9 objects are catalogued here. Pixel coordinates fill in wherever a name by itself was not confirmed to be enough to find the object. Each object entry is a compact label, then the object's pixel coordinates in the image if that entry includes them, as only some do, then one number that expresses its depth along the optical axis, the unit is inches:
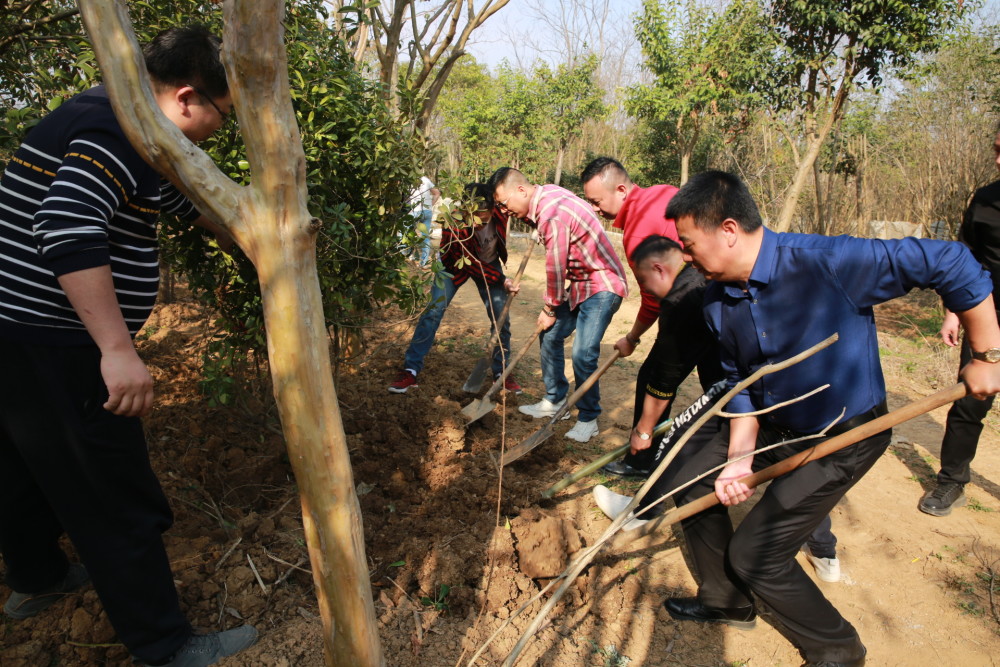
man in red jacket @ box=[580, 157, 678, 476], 140.7
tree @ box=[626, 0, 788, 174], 400.5
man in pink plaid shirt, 160.2
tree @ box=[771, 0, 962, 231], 329.7
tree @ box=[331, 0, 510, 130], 181.6
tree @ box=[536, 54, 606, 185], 666.8
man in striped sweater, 63.0
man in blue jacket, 78.3
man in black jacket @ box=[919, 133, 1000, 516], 121.4
